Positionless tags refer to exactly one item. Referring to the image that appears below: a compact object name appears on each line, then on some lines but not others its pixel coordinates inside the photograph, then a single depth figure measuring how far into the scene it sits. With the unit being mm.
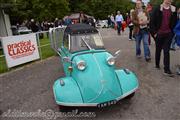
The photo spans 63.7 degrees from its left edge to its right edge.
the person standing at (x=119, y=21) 10822
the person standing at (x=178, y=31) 3882
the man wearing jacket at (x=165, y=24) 3954
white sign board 5037
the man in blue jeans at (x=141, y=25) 4956
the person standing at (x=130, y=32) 8173
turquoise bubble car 2647
